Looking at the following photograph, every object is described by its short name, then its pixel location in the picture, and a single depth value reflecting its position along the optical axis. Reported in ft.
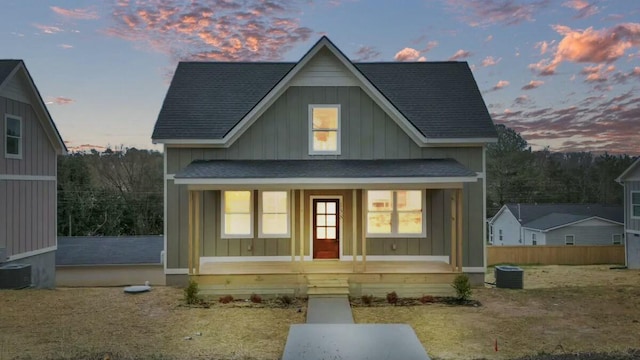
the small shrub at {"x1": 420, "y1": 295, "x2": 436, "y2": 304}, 38.39
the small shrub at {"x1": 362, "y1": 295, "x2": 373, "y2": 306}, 37.68
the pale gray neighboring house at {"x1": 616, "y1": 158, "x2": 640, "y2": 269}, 80.59
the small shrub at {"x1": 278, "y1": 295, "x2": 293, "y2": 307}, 37.97
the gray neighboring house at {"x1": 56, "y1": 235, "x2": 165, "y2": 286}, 70.28
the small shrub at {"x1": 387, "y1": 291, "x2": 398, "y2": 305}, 38.24
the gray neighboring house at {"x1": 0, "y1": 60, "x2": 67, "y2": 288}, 46.70
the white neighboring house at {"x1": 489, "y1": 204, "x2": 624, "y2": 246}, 103.50
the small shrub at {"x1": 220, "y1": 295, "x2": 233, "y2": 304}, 38.07
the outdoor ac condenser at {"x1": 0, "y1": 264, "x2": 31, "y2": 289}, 41.98
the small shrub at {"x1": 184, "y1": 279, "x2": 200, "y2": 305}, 37.73
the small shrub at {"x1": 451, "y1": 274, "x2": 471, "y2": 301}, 38.37
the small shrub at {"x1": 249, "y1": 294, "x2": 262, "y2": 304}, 38.37
